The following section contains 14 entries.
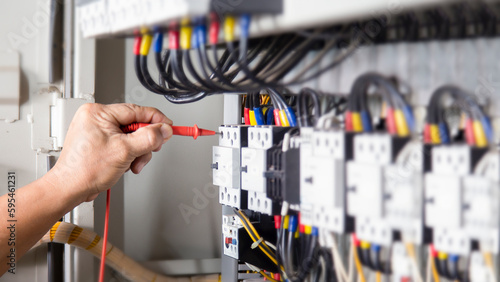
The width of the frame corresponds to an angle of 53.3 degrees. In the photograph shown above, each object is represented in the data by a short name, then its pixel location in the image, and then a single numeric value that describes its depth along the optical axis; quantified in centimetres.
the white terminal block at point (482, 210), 64
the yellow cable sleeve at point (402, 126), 71
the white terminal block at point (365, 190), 71
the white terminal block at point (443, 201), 66
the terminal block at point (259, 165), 106
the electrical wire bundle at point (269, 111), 110
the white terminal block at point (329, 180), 76
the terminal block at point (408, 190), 71
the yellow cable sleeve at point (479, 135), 66
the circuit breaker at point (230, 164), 118
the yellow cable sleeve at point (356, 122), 76
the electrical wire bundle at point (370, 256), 80
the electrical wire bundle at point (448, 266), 74
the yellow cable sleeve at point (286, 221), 108
